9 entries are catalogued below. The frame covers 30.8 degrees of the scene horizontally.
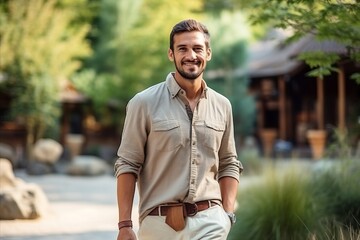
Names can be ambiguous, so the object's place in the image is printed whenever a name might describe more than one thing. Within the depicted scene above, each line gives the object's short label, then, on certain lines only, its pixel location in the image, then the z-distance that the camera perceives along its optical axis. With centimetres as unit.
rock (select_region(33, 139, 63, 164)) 1997
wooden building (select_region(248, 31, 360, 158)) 2347
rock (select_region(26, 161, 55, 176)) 1962
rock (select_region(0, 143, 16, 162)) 2002
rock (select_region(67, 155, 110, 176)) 1930
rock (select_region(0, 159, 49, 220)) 961
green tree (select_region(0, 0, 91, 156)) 2194
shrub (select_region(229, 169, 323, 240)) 644
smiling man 299
